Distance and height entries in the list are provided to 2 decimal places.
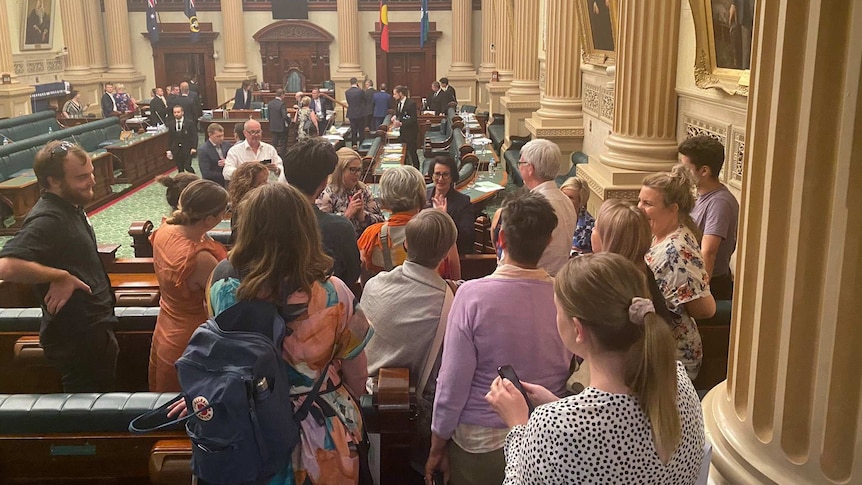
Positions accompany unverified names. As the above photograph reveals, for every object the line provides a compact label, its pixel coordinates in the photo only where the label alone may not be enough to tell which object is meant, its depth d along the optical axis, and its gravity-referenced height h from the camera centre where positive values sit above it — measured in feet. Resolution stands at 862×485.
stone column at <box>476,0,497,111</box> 62.34 +1.95
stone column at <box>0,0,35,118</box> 45.01 -0.72
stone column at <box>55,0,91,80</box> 64.80 +3.29
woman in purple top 7.39 -2.62
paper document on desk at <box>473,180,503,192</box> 24.22 -3.59
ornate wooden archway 68.44 +2.21
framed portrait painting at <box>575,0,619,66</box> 24.53 +1.51
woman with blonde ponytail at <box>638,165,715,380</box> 9.51 -2.32
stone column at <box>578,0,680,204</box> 18.22 -0.63
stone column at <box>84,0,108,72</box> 67.41 +3.78
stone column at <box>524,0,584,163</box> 31.12 -0.42
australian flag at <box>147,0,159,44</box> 60.90 +4.33
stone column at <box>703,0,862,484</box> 4.91 -1.24
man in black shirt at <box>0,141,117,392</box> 9.93 -2.53
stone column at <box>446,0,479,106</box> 67.10 +1.70
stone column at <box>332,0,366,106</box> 66.54 +2.55
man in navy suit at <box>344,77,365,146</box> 48.37 -2.32
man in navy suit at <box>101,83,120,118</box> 53.31 -1.84
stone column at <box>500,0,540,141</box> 40.14 +0.01
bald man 22.25 -2.29
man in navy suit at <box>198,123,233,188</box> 24.75 -2.59
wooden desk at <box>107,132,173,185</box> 38.86 -4.29
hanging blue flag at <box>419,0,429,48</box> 59.98 +4.03
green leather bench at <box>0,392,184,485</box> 8.66 -4.12
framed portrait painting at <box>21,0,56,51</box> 59.11 +4.14
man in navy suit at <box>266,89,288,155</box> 43.42 -2.64
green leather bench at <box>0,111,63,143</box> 42.16 -2.79
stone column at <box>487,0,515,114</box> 49.80 +1.70
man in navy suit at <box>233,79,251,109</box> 55.47 -1.68
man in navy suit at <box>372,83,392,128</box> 51.62 -1.89
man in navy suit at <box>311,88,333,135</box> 49.02 -2.12
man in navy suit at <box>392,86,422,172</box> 41.68 -2.56
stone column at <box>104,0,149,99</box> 67.15 +2.53
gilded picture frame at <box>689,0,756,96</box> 14.49 +0.60
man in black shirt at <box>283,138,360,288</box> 10.52 -1.65
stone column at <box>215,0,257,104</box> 66.44 +2.01
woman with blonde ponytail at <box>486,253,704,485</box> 4.90 -2.15
